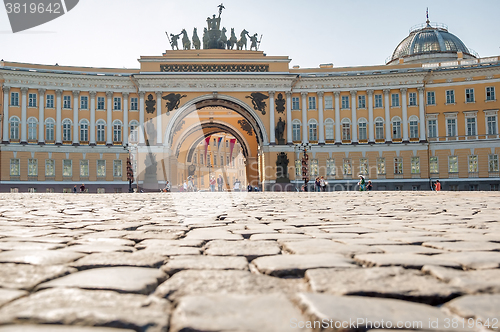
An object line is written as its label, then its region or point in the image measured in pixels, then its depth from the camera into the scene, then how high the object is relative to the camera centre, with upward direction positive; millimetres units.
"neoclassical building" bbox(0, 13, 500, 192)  40938 +5995
